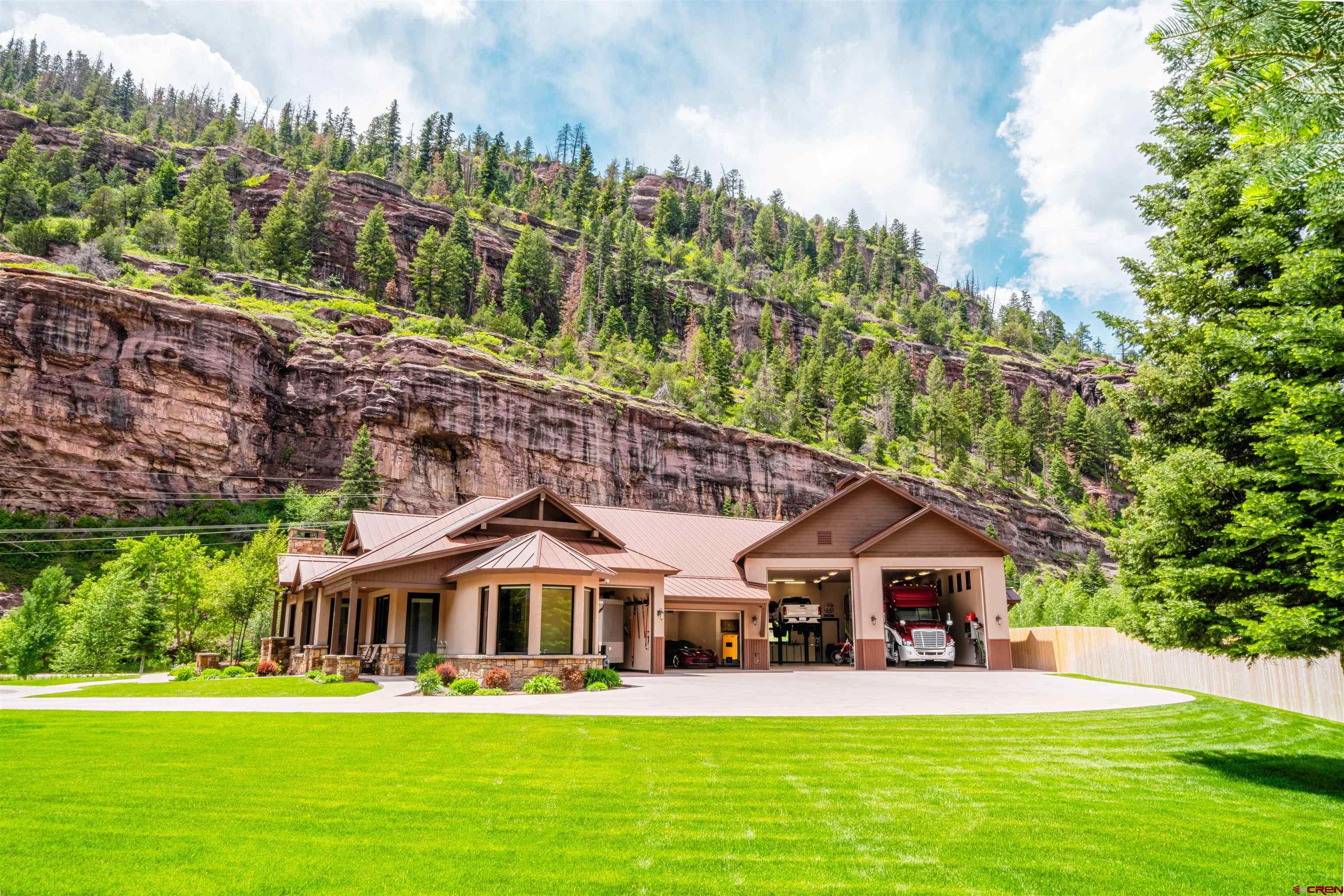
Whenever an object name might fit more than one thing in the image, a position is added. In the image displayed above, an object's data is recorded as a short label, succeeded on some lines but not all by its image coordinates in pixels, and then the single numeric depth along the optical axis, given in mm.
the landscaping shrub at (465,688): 18812
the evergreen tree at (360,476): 58031
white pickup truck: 34406
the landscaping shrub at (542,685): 19578
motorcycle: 33531
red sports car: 31297
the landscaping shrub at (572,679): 20359
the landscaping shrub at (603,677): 20781
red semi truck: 30875
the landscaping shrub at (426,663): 21422
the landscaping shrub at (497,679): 19547
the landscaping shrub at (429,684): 18719
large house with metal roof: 21234
